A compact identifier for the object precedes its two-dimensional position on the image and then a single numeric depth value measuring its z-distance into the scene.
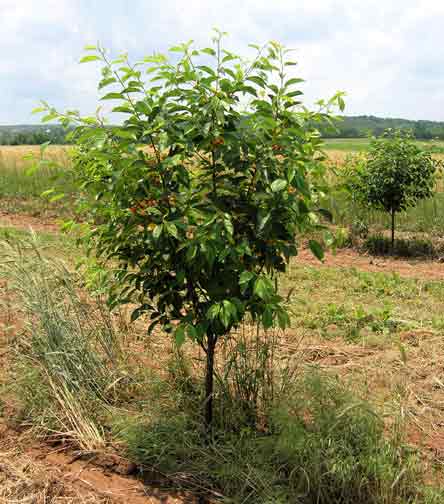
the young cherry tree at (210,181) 2.44
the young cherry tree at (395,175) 9.25
